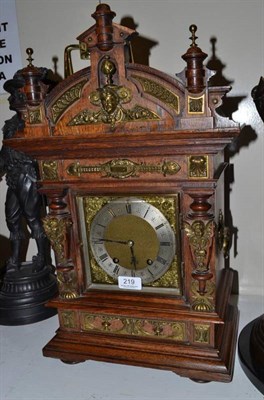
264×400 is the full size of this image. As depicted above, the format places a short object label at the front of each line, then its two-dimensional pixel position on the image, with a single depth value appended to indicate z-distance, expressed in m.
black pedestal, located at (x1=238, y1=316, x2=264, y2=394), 0.82
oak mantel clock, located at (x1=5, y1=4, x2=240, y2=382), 0.76
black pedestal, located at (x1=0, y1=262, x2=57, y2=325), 1.13
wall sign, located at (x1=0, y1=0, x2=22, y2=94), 1.28
